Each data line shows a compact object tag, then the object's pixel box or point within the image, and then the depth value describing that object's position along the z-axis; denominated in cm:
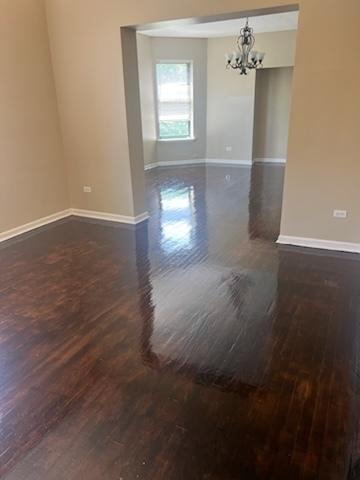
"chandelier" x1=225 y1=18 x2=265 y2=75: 675
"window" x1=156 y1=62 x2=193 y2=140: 889
